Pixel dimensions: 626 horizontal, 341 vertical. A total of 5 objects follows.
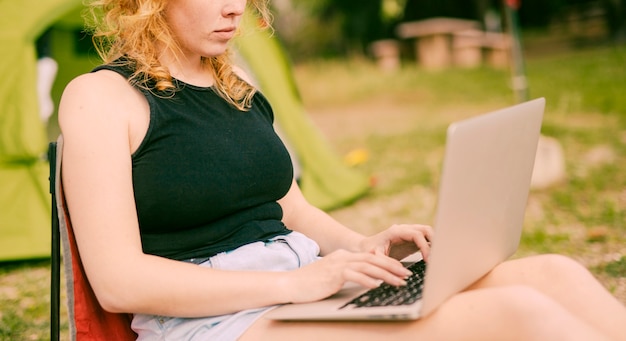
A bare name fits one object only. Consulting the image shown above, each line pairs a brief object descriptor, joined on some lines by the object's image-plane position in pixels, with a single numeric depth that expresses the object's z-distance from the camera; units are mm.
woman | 1208
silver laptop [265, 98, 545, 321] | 1088
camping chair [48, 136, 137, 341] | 1303
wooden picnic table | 10234
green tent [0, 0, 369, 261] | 3512
